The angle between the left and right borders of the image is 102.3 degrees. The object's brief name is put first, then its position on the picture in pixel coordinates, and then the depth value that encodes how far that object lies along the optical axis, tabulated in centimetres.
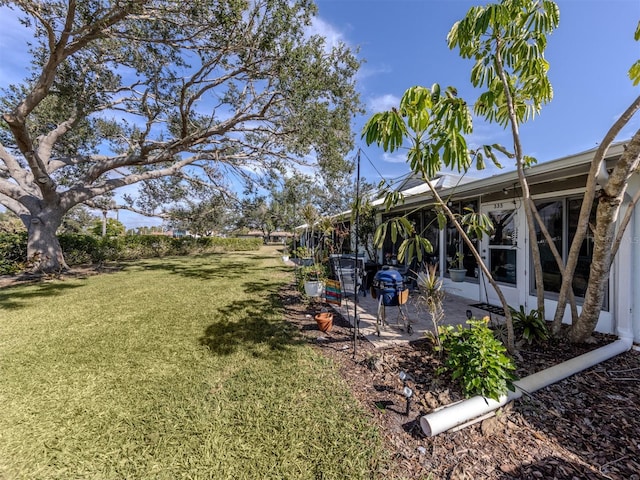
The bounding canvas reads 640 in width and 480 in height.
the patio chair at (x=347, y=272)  653
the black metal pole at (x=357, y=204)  346
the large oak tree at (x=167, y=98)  575
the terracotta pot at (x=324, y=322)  438
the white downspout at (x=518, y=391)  208
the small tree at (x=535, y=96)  270
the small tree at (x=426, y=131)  256
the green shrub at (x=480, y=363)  234
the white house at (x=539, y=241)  356
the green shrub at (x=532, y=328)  346
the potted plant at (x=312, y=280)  624
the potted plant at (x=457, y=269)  642
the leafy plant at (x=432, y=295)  339
